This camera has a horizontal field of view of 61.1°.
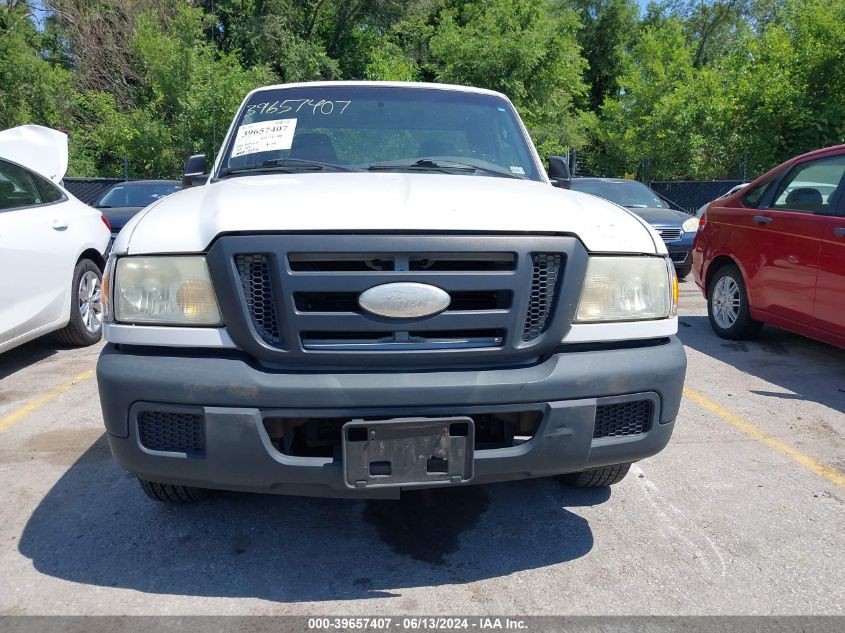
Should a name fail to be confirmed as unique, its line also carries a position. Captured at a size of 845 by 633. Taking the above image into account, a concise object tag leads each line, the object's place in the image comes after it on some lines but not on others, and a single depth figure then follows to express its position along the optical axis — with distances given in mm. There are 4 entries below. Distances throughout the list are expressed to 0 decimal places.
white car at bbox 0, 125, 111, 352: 4945
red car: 5145
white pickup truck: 2256
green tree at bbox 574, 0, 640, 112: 35000
